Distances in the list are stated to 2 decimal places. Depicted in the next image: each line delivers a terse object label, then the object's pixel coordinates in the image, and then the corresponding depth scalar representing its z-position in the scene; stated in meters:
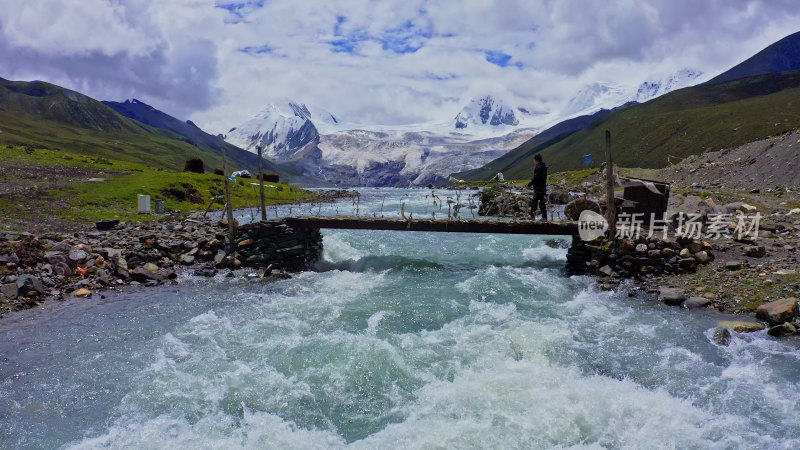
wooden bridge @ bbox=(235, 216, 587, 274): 22.69
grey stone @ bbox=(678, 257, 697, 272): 18.10
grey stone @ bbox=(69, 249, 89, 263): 20.36
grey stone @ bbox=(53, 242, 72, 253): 20.93
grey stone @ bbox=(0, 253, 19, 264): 18.83
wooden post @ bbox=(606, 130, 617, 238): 20.58
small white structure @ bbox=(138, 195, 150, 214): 37.56
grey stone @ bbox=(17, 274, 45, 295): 17.28
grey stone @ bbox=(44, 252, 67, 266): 19.81
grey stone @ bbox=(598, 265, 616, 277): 19.52
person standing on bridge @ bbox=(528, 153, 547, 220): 22.11
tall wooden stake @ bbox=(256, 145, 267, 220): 24.77
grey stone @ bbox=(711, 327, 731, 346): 12.46
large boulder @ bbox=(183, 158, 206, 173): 70.04
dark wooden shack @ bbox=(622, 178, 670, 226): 21.89
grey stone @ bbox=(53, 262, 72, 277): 19.36
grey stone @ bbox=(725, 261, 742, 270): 17.08
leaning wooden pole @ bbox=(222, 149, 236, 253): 24.09
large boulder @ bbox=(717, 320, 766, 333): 12.89
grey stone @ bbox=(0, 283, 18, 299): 16.83
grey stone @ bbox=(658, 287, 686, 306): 15.68
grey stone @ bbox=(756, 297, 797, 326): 12.88
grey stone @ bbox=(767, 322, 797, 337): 12.50
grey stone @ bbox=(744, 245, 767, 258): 17.69
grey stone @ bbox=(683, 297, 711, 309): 15.10
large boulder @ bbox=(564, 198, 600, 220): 27.06
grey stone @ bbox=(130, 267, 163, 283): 20.55
